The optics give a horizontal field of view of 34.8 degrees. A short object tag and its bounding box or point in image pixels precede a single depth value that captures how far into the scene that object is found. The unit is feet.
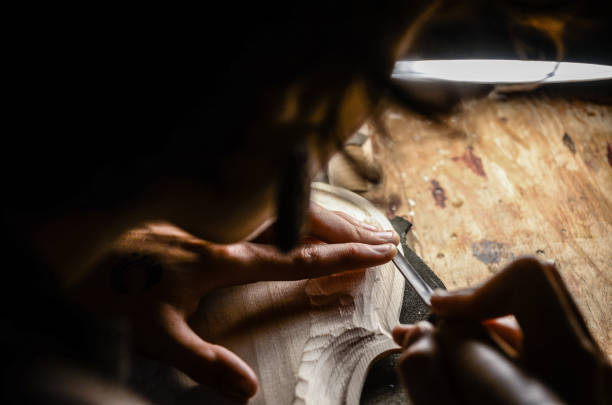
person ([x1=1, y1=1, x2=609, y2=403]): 1.00
